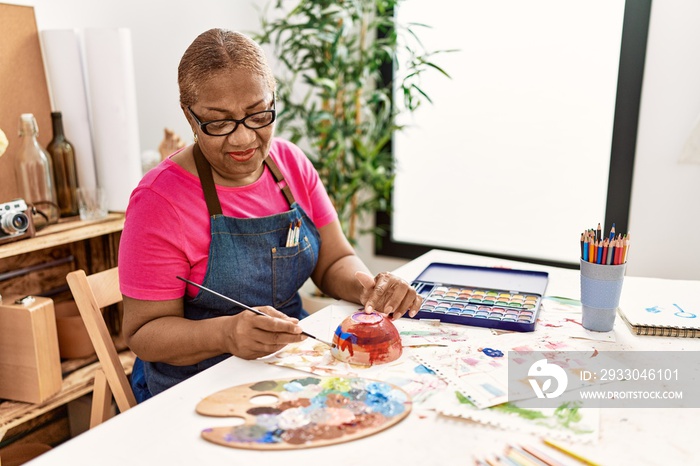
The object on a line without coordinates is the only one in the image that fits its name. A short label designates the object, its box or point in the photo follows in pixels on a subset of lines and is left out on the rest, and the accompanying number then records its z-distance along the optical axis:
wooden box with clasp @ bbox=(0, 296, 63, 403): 1.63
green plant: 2.36
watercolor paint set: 1.29
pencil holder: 1.22
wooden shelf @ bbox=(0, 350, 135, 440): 1.64
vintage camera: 1.62
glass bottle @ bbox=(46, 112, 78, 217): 1.88
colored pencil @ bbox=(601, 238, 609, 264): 1.21
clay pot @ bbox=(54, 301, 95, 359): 1.88
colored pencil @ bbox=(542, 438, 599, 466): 0.82
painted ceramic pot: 1.12
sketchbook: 1.24
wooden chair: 1.32
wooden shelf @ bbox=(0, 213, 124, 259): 1.63
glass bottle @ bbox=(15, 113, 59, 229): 1.79
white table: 0.84
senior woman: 1.25
